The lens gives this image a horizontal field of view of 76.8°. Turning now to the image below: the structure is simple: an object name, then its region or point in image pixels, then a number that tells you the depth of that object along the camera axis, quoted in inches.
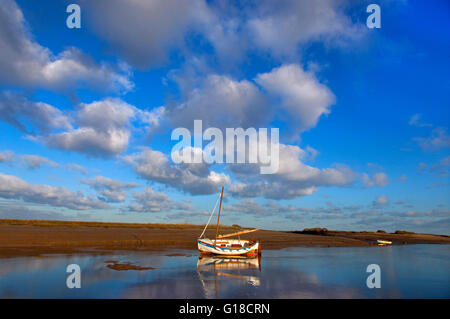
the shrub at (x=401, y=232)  4128.2
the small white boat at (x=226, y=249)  1451.8
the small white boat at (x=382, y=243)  2582.2
